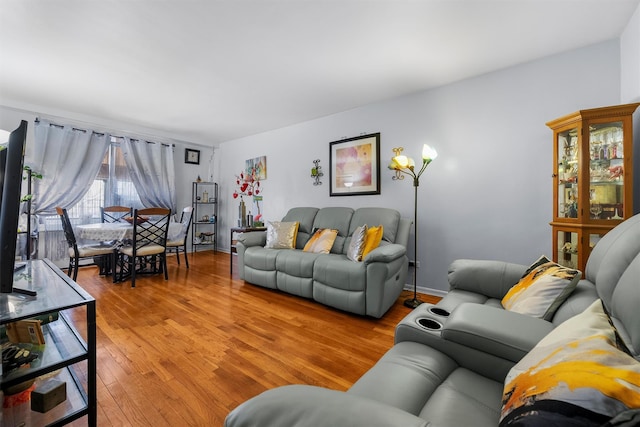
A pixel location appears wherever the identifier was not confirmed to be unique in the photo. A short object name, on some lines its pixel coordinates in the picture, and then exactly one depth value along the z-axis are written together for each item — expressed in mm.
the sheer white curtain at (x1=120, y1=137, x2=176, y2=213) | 4820
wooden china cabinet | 1891
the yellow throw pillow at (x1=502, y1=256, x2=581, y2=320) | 1229
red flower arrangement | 5047
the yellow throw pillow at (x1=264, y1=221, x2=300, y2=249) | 3449
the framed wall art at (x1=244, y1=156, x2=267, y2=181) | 5027
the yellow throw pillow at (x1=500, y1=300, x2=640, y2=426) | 442
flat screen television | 1095
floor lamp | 2674
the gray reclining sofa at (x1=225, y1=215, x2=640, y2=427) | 527
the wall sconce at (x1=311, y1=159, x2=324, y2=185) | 4152
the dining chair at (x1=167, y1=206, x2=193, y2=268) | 4082
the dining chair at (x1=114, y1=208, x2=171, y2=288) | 3391
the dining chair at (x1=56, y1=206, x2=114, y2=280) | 3205
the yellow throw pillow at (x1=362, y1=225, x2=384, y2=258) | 2750
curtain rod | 3973
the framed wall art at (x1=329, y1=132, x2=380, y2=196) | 3578
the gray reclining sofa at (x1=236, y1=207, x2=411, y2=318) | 2402
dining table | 3252
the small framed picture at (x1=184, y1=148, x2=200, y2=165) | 5719
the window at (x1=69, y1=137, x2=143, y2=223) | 4363
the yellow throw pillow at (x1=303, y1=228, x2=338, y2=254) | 3151
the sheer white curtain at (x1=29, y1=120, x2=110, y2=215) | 3883
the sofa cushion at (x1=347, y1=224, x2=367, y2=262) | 2738
